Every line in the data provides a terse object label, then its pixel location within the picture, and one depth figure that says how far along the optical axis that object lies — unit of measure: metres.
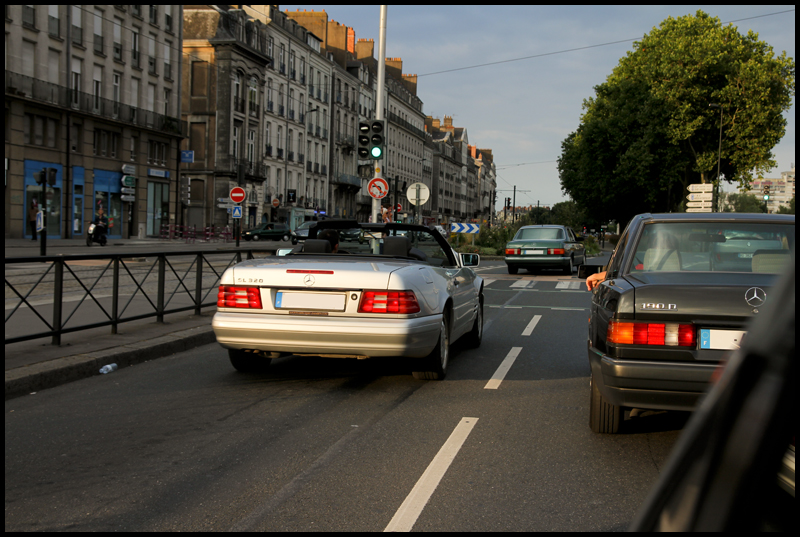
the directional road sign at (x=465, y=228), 36.03
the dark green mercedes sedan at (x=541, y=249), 24.36
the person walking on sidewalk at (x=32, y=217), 37.50
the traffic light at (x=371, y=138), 17.89
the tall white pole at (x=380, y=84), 20.27
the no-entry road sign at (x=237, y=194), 33.62
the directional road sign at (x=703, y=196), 36.00
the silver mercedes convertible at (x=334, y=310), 6.36
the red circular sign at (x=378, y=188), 20.44
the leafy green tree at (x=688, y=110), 47.97
